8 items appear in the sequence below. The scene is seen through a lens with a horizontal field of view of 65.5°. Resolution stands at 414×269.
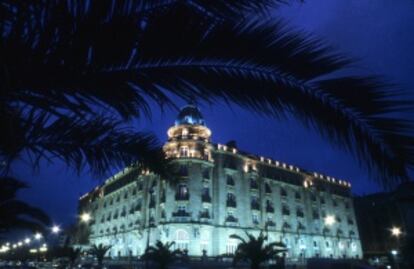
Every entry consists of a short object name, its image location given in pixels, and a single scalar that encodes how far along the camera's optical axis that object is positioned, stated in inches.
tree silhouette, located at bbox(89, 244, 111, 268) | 1499.8
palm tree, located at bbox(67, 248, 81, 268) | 1704.7
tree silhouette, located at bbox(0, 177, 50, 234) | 258.7
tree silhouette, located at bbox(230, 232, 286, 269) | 886.4
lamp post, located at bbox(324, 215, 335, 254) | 2219.5
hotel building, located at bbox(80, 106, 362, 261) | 1587.1
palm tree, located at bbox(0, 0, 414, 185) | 72.5
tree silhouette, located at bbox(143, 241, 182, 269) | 1045.8
